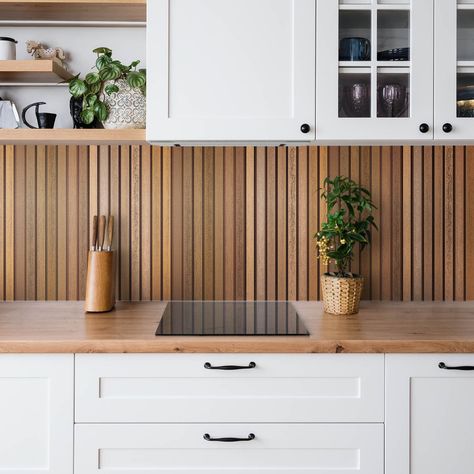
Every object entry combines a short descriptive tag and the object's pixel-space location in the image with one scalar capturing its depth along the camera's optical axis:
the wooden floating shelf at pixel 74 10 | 2.17
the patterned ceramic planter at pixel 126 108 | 2.19
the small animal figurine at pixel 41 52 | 2.34
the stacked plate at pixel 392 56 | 2.10
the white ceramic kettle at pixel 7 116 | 2.31
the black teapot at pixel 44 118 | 2.25
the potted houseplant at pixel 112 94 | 2.19
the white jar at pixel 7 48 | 2.26
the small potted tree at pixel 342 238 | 2.19
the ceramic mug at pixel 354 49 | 2.09
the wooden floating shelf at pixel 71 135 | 2.12
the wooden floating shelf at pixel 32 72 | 2.14
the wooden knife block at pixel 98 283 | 2.22
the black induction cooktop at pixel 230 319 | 1.90
